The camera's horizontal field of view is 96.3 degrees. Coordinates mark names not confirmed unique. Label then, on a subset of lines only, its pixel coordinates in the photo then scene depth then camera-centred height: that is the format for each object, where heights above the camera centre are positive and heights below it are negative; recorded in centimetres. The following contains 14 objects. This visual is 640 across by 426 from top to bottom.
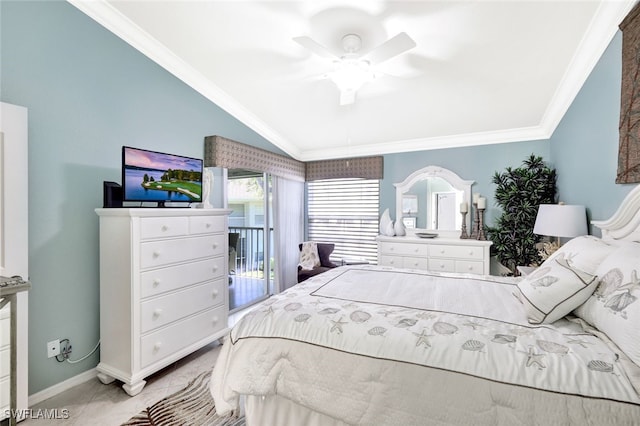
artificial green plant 339 +6
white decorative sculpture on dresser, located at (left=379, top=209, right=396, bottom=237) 436 -21
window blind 483 -6
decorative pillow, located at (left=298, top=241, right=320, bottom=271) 431 -68
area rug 184 -135
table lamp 230 -8
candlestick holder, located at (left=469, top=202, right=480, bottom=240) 389 -17
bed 100 -58
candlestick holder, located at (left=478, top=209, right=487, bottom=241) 382 -19
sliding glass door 411 -43
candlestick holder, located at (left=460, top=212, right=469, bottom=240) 395 -23
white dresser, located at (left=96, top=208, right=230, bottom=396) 212 -63
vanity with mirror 373 -26
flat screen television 231 +30
